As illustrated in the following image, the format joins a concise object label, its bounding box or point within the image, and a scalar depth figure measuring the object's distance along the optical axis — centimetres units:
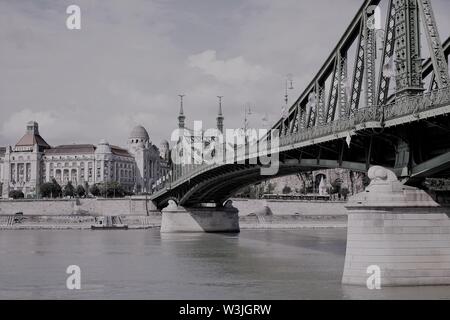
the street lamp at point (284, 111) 5438
